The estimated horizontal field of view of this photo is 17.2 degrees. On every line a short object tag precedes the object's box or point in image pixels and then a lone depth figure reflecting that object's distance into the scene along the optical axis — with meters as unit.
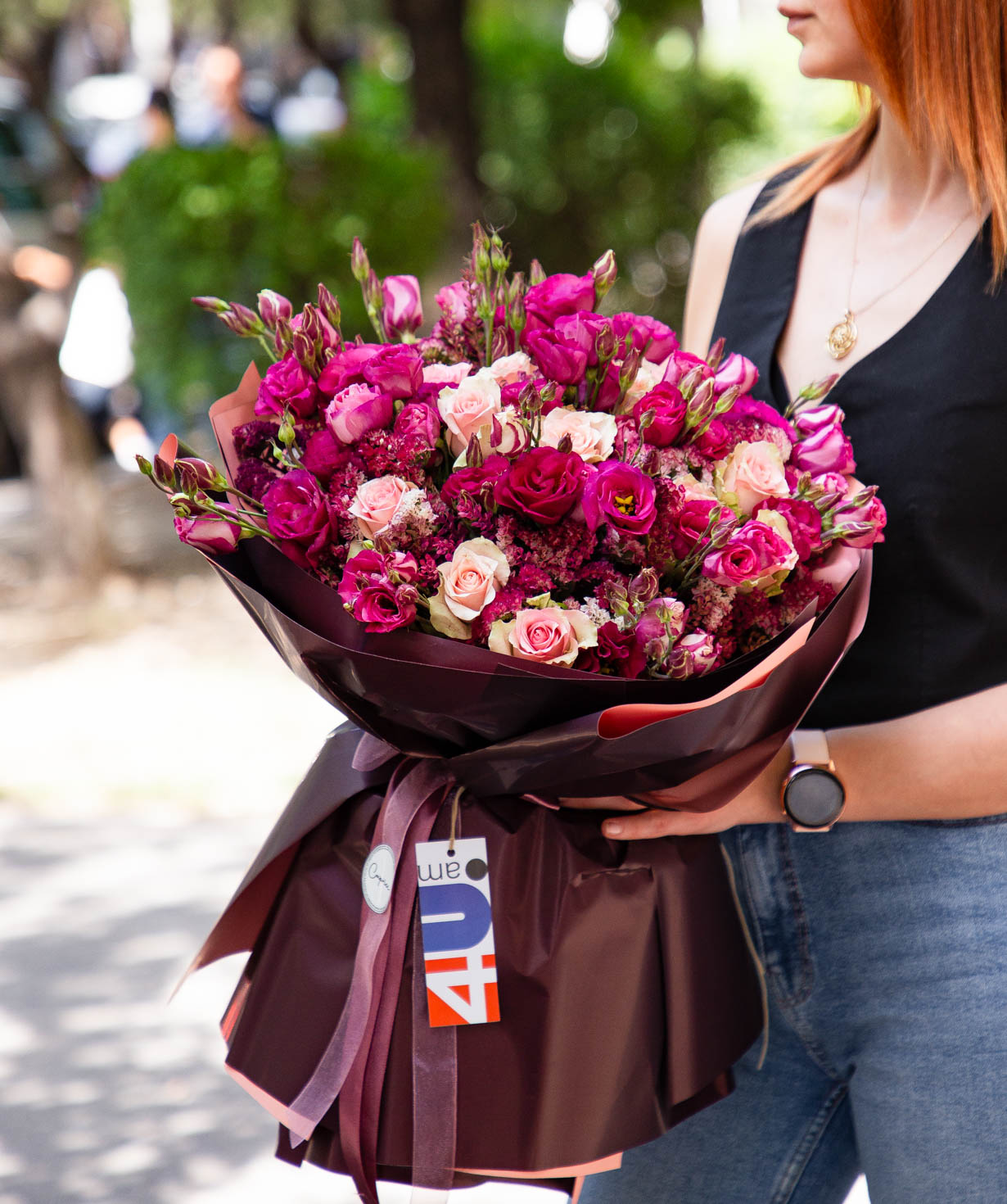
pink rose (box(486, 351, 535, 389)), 1.99
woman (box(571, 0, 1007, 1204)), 2.07
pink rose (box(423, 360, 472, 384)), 2.00
